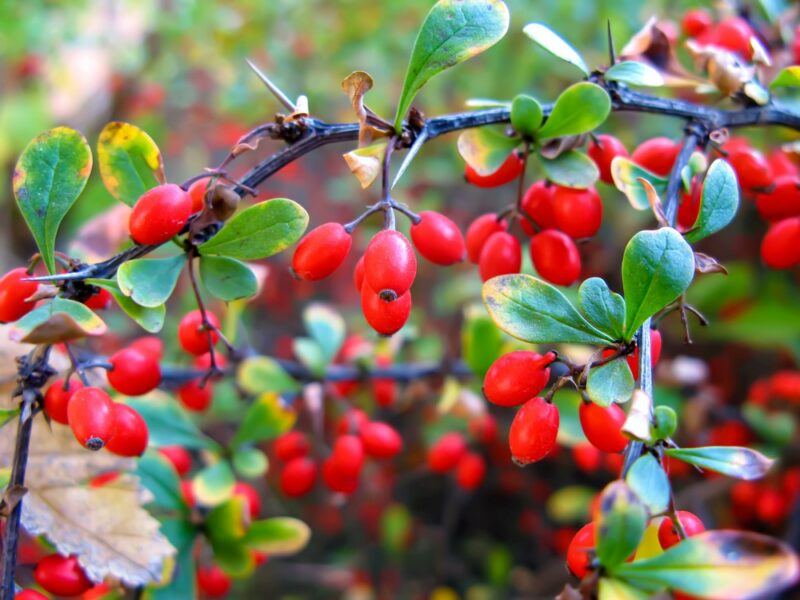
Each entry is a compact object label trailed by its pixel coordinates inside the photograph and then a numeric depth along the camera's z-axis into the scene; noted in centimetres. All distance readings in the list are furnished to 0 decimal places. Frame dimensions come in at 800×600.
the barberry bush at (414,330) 12
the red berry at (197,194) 14
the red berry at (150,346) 16
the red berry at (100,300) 14
